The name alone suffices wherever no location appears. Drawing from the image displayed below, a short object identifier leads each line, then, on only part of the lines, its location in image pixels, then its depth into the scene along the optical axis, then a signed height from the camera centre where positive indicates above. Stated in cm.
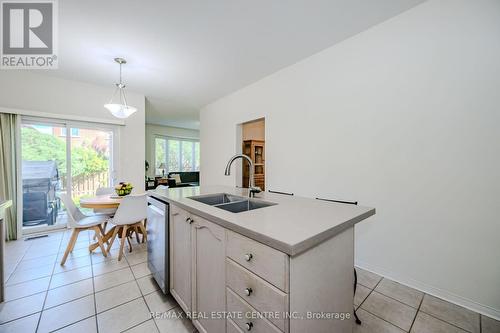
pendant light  269 +79
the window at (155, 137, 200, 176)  736 +36
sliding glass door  310 -5
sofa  663 -59
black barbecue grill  309 -49
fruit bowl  264 -37
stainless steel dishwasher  157 -70
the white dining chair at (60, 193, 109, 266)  220 -71
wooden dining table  229 -49
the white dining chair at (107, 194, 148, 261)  226 -62
